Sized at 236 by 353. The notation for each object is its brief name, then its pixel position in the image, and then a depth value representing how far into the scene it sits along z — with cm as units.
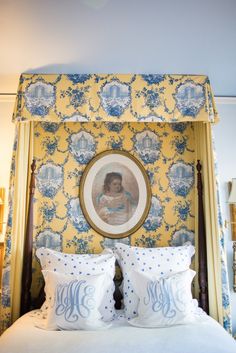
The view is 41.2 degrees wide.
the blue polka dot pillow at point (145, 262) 258
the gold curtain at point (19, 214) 263
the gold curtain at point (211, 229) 262
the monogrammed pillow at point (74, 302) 226
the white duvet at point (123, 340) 190
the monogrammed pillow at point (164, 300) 231
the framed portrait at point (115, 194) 311
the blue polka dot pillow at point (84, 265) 253
